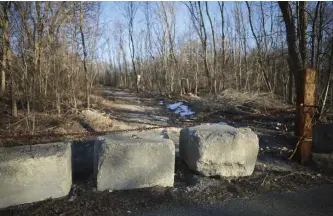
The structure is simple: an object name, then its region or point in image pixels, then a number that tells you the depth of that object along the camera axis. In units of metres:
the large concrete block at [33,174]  3.16
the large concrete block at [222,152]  4.03
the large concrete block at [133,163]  3.59
